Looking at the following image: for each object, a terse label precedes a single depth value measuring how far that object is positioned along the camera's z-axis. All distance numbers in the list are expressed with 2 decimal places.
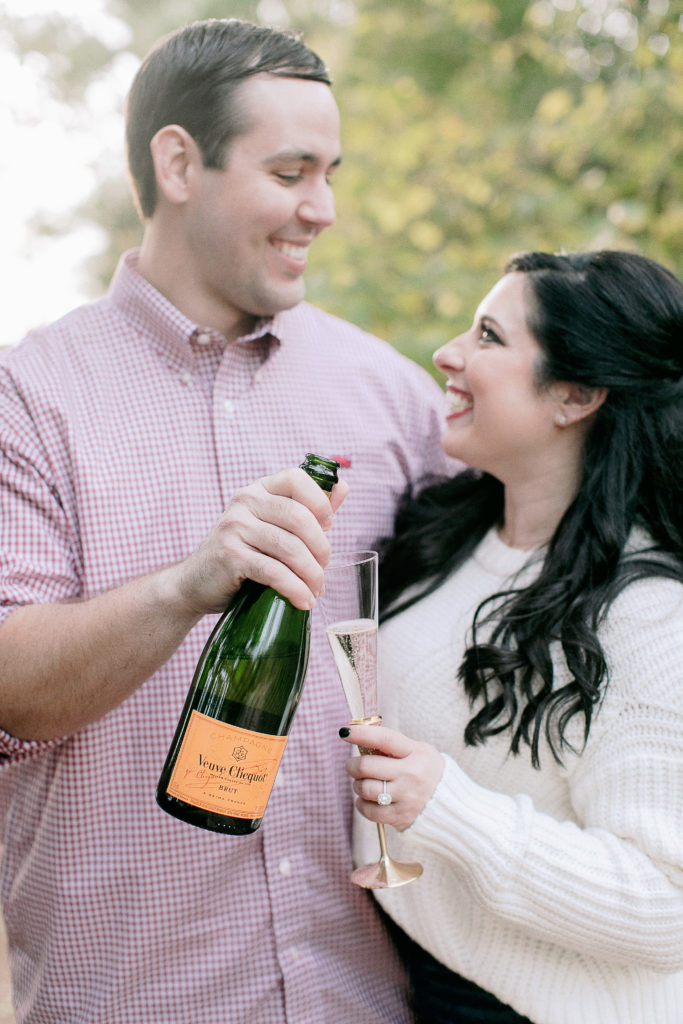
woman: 1.61
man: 1.81
